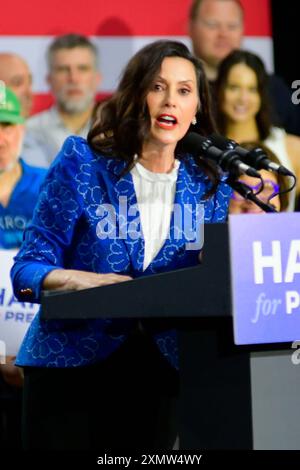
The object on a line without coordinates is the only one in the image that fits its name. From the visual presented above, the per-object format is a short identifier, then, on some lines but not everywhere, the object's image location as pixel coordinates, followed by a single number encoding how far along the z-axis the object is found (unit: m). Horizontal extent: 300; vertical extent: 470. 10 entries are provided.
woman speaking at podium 4.62
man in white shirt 8.13
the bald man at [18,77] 8.08
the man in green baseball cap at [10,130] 8.02
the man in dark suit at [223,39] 8.45
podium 3.95
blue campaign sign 3.91
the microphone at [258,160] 4.24
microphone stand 4.27
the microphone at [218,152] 4.23
